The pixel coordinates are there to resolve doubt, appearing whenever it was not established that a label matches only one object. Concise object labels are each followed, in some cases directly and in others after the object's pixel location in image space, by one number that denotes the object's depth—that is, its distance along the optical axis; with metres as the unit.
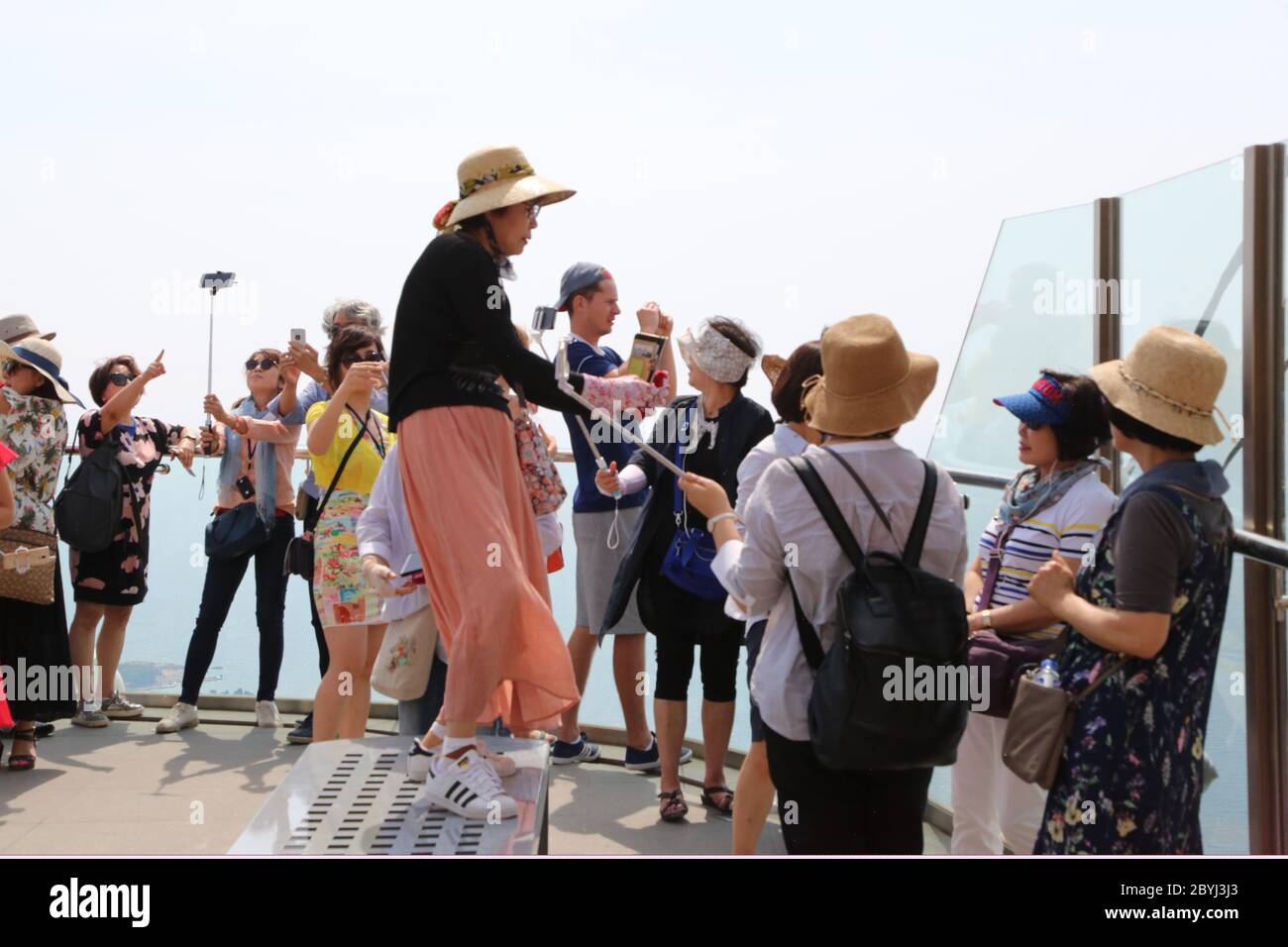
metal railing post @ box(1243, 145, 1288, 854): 3.26
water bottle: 2.84
